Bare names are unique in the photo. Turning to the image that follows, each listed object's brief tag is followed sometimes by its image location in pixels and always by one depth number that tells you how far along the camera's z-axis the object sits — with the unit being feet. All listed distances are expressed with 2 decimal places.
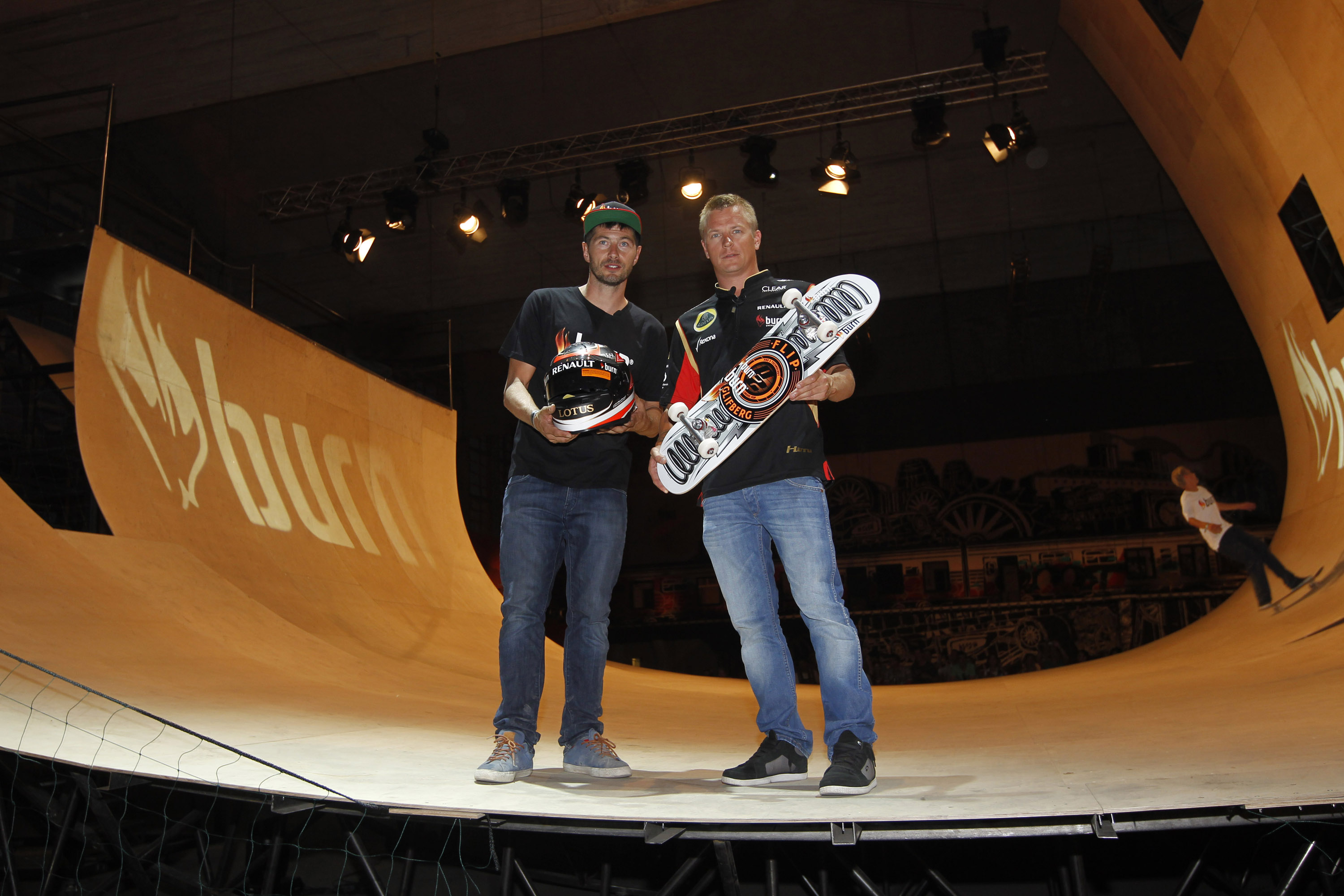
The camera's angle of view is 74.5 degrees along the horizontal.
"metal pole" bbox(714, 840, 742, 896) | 5.09
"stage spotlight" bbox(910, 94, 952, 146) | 25.84
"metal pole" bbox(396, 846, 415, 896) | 7.69
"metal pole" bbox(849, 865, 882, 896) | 5.83
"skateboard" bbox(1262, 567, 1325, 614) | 16.93
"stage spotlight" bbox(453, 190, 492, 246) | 29.60
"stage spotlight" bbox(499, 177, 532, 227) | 29.37
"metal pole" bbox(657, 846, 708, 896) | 6.08
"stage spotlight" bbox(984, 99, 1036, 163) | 25.99
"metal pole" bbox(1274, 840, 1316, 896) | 5.12
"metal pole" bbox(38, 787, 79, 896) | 7.41
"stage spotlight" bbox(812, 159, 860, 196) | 27.37
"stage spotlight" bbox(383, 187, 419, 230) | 28.86
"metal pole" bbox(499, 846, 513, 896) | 7.09
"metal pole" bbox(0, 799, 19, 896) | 6.45
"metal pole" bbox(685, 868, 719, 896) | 6.73
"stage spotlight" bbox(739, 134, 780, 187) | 27.43
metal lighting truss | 26.40
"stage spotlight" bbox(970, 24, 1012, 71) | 23.80
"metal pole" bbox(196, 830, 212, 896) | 8.06
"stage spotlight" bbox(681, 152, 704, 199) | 28.50
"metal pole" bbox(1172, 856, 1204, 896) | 6.10
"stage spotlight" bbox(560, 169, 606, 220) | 29.04
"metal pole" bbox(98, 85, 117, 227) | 16.44
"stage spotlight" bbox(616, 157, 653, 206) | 28.55
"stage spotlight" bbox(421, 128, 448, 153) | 26.58
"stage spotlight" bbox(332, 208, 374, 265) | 29.27
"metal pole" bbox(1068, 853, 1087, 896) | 5.39
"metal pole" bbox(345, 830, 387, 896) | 6.06
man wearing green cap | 6.79
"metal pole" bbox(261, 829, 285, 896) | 6.57
